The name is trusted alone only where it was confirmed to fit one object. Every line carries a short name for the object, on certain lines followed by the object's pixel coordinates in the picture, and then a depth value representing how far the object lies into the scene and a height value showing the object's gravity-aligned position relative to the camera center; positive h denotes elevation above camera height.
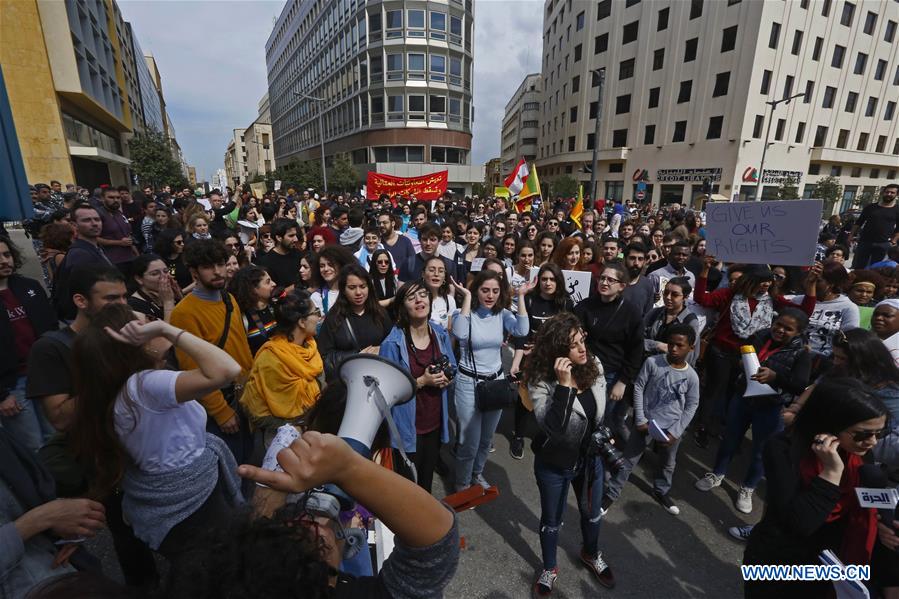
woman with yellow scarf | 2.55 -1.10
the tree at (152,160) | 26.88 +2.51
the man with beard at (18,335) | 2.71 -0.95
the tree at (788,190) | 25.69 +0.70
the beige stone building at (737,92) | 26.75 +7.80
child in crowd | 3.16 -1.61
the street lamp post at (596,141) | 12.67 +2.03
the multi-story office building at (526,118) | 58.62 +12.42
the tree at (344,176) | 33.25 +1.86
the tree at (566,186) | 33.16 +1.15
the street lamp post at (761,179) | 25.18 +1.40
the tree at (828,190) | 26.91 +0.74
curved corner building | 33.28 +9.60
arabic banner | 12.45 +0.43
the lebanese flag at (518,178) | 11.19 +0.60
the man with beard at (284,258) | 4.93 -0.72
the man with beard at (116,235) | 5.89 -0.57
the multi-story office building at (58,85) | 18.88 +5.62
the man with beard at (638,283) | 4.58 -0.94
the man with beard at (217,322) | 2.64 -0.83
